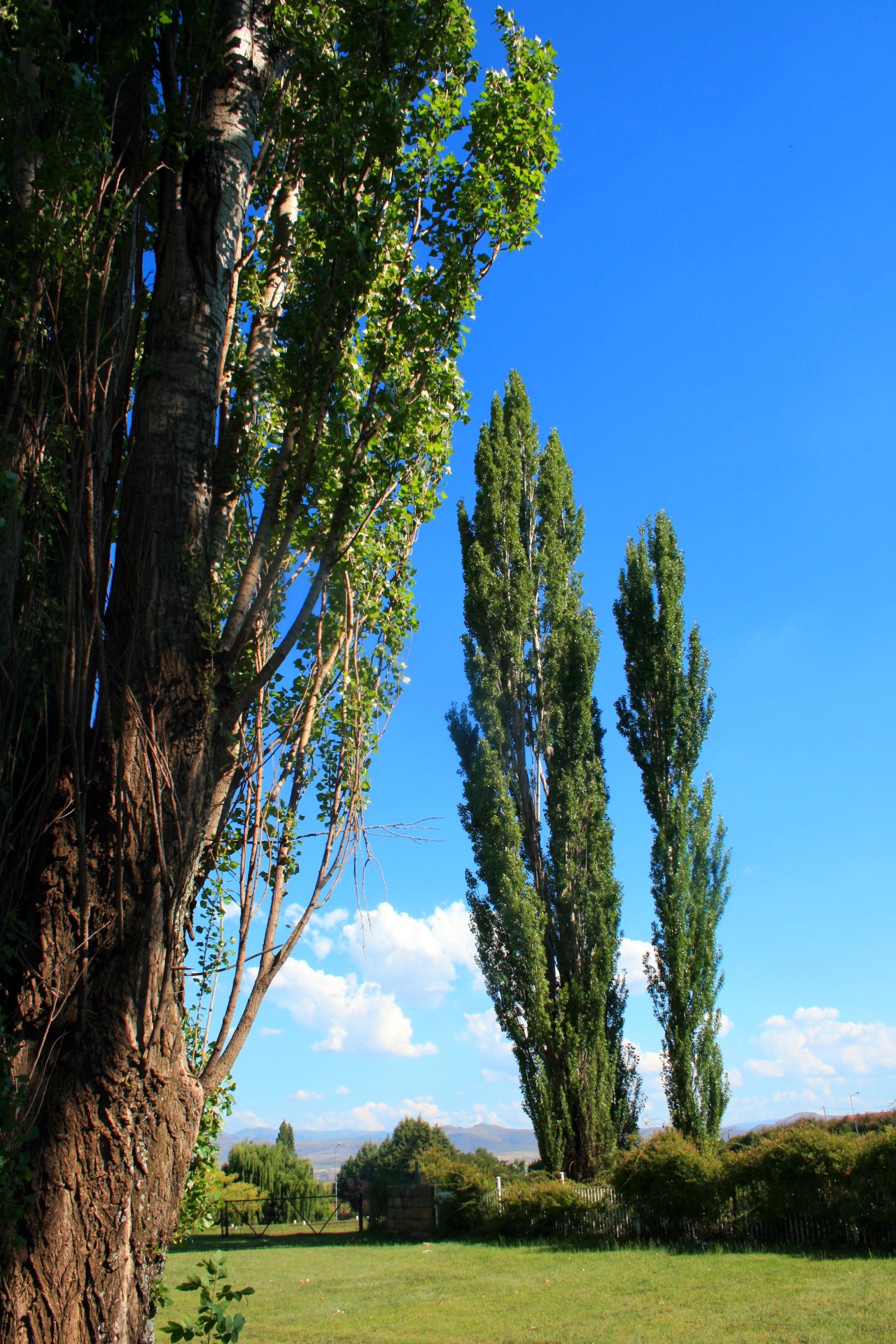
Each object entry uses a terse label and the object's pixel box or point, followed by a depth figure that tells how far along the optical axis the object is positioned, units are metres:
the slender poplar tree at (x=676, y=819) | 14.24
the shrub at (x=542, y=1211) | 13.28
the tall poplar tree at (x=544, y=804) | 14.27
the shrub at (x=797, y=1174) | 10.82
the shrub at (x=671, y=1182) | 12.04
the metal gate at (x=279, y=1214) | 21.53
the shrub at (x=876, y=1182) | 10.17
